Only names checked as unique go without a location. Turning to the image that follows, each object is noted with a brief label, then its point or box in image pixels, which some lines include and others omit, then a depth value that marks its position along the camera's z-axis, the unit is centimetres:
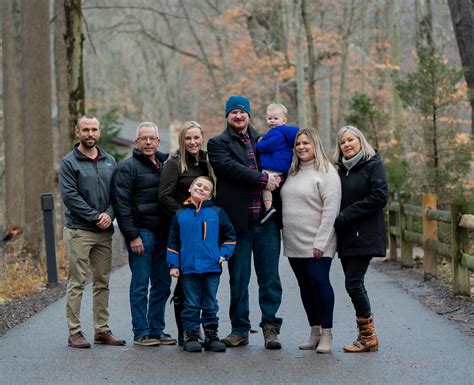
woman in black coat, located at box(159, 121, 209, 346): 833
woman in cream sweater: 809
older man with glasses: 848
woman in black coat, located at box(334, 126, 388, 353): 806
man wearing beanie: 826
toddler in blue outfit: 827
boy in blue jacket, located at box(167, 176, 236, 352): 813
